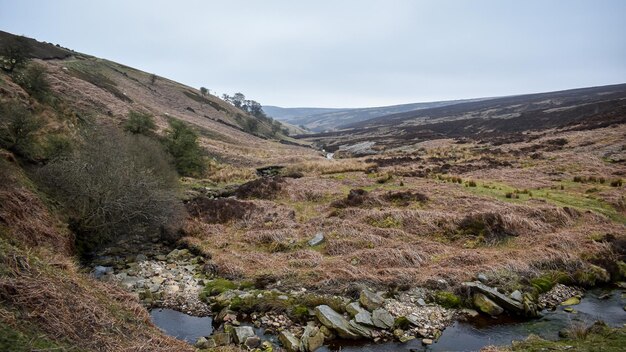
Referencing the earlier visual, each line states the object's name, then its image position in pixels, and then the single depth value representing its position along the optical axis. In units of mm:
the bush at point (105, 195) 17266
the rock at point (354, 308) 12406
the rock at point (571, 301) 13383
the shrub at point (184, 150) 35312
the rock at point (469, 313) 12721
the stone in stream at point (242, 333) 10969
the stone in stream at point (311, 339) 10711
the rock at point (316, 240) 18906
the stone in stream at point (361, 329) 11406
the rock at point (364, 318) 11867
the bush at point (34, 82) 32844
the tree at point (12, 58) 36438
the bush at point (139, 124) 35344
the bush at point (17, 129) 20094
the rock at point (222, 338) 10689
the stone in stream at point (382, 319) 11805
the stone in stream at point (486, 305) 12789
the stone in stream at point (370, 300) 12819
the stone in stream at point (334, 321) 11336
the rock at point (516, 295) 13125
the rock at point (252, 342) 10711
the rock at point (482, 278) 14633
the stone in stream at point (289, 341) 10617
